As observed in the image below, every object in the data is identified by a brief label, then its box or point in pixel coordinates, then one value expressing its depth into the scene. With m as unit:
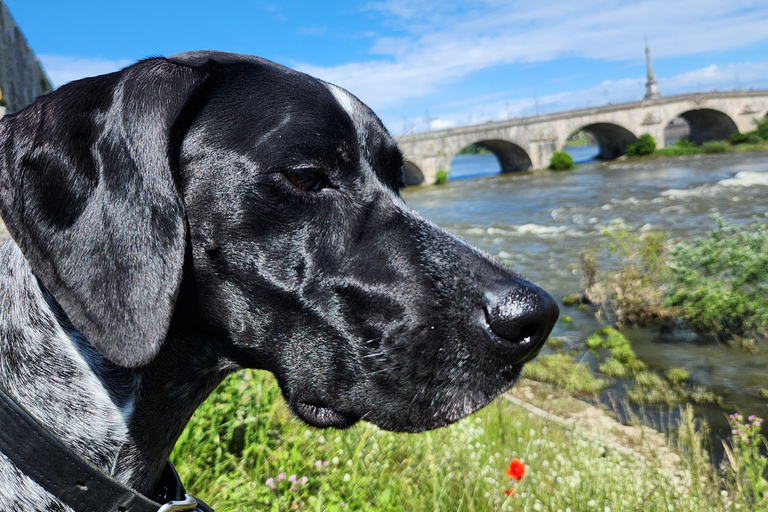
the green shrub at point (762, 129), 47.56
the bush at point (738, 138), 49.09
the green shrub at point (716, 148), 45.22
